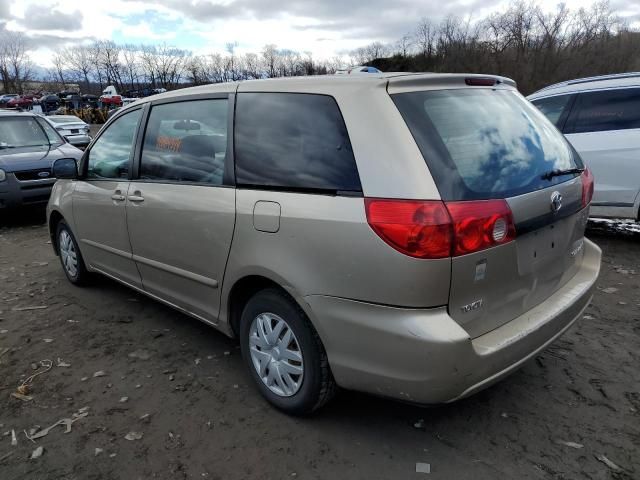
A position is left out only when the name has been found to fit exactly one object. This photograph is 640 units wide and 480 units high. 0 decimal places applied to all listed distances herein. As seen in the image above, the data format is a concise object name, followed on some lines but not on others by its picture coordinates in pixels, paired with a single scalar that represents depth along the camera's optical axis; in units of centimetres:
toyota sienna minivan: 211
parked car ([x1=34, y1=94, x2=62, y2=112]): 4106
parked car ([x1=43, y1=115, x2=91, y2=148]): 1688
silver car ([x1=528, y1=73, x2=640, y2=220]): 541
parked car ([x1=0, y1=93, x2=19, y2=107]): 5030
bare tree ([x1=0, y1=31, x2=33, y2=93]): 5801
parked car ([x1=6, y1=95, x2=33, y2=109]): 4459
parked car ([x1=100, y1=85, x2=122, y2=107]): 4147
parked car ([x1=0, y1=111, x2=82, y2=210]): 784
